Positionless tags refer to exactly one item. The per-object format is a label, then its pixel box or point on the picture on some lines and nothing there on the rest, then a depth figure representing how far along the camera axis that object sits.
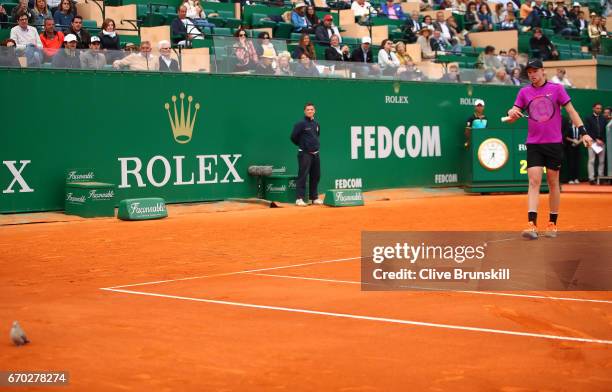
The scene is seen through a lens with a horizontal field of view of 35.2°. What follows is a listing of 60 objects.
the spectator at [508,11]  33.22
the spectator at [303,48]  22.45
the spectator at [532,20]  33.19
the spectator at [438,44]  27.94
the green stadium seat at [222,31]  22.50
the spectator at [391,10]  30.06
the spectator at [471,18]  32.62
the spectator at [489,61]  27.02
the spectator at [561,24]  34.38
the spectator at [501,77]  27.23
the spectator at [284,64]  21.77
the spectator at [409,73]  24.58
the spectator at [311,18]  25.00
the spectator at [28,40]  17.50
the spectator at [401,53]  25.20
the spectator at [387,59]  24.22
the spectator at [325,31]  24.23
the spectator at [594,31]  32.41
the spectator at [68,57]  17.88
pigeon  6.45
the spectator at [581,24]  35.34
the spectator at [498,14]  33.62
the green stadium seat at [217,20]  23.53
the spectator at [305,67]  22.17
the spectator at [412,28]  28.08
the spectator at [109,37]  19.13
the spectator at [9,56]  17.16
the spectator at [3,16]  18.78
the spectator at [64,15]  19.52
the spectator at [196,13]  22.37
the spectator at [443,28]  29.40
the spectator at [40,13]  18.73
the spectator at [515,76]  27.75
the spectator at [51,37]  18.11
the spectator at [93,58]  18.23
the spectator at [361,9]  28.16
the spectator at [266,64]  21.41
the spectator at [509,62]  27.41
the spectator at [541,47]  30.98
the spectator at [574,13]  35.81
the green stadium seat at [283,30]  24.61
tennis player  12.90
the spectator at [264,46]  21.27
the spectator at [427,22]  28.62
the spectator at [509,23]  32.62
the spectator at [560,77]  28.31
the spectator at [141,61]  18.89
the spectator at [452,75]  25.72
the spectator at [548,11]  35.12
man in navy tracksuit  20.61
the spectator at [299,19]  24.88
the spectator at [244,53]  20.85
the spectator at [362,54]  23.98
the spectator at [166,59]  19.55
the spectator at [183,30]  20.97
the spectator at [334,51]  23.42
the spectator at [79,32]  18.66
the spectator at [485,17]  32.56
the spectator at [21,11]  18.16
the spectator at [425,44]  27.58
